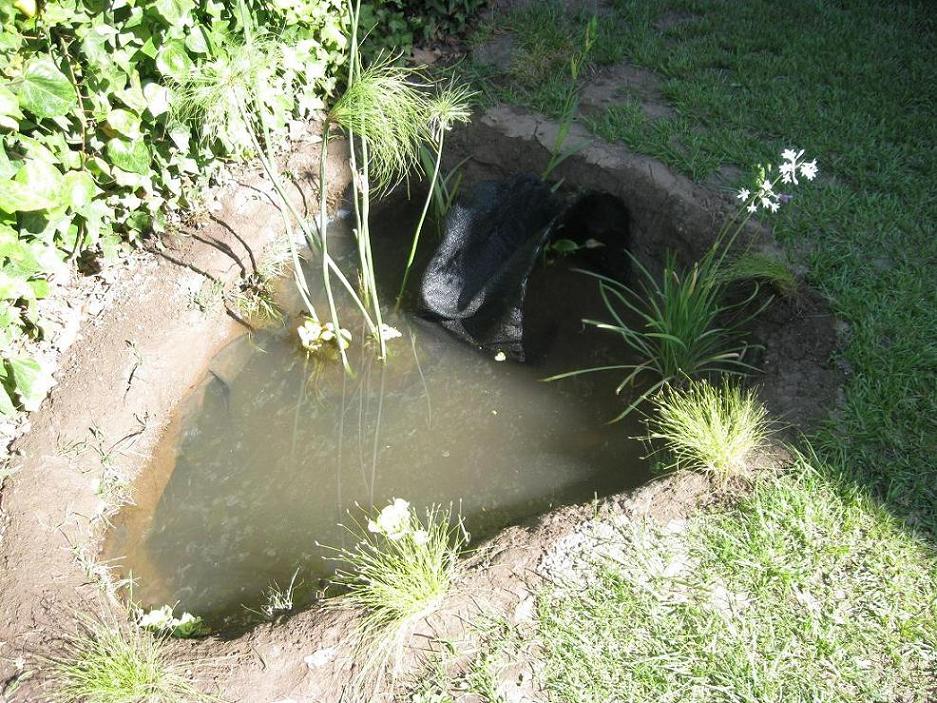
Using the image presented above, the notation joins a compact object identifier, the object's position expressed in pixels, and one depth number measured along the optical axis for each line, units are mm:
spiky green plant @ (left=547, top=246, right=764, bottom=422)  2807
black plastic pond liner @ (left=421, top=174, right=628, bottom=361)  3301
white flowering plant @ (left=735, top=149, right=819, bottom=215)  2518
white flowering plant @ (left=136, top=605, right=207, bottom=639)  2246
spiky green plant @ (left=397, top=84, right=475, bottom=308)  2971
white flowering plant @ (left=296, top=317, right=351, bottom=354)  3227
